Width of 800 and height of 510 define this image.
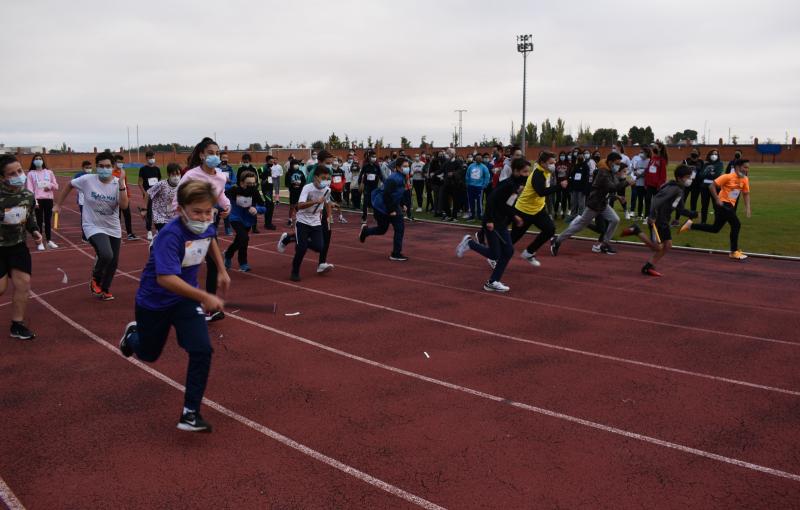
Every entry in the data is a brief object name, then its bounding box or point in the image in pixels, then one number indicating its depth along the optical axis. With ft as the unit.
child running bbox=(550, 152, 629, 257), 38.52
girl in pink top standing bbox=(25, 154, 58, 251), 46.19
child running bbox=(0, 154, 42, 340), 21.63
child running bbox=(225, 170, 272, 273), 32.53
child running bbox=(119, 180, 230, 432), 13.75
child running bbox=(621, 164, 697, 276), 34.04
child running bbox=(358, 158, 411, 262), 38.52
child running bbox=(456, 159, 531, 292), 30.22
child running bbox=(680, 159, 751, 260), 38.29
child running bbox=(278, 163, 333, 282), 32.58
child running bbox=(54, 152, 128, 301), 26.73
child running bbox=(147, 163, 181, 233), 29.48
